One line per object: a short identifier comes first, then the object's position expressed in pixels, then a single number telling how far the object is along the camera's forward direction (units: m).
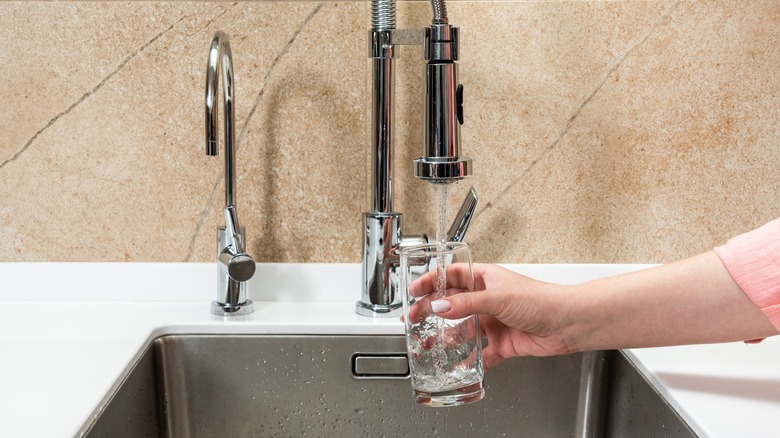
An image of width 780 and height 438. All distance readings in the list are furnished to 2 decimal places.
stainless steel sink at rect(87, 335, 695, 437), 0.95
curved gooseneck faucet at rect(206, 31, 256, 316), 0.89
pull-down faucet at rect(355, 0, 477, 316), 0.84
